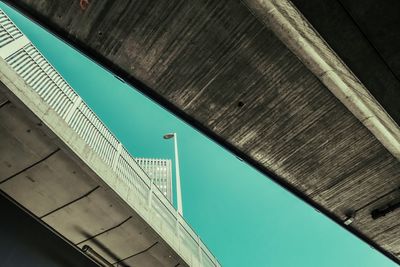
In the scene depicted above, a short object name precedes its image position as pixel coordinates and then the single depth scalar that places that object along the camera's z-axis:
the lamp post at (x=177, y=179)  40.11
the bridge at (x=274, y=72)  5.17
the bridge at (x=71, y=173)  6.72
